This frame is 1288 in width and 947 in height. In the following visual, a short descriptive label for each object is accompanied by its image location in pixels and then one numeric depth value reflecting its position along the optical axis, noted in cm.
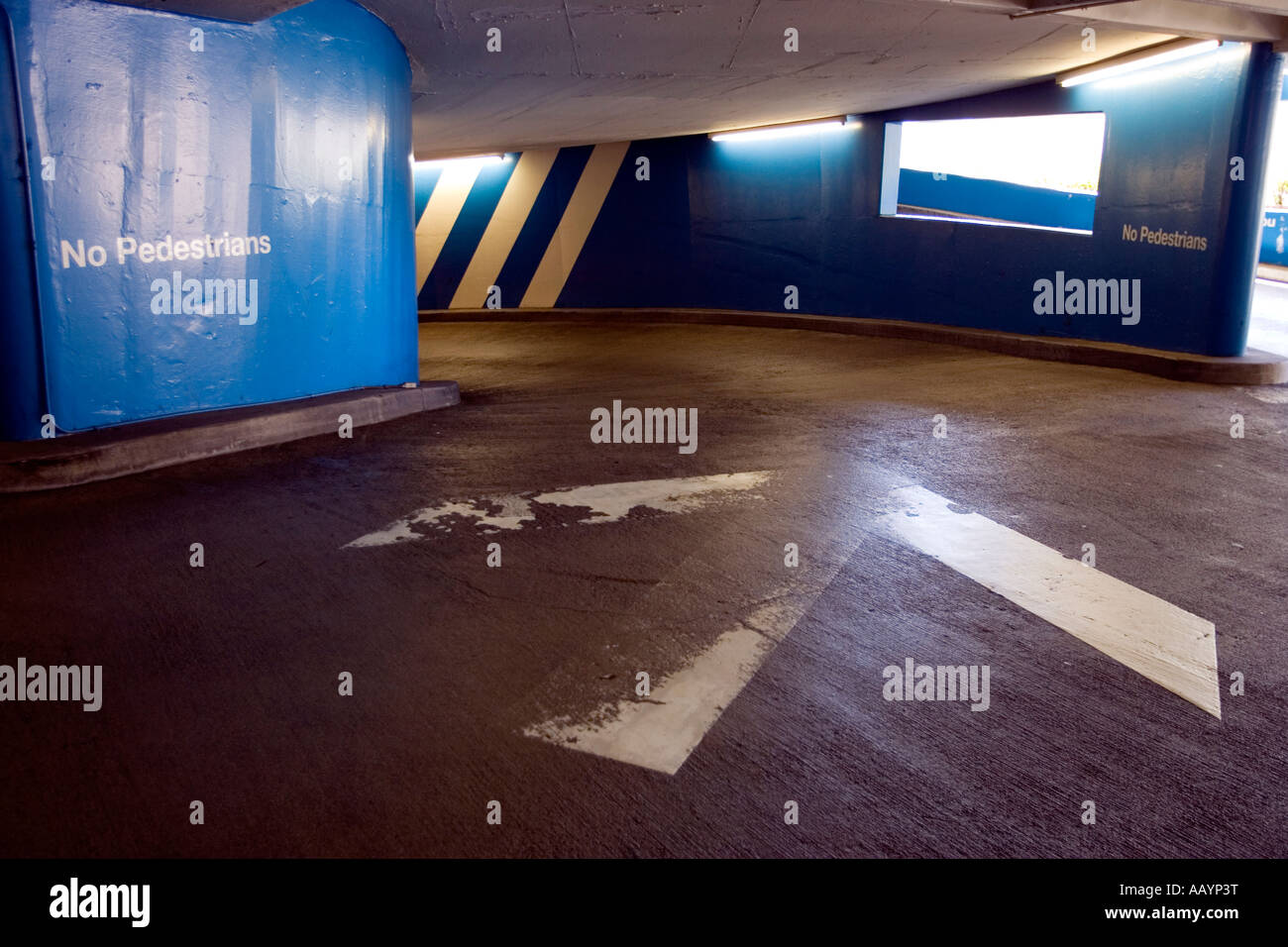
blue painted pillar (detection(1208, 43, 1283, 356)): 877
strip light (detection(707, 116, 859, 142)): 1395
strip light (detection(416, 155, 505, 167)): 1773
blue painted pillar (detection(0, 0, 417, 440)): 585
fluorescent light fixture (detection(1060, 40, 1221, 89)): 891
